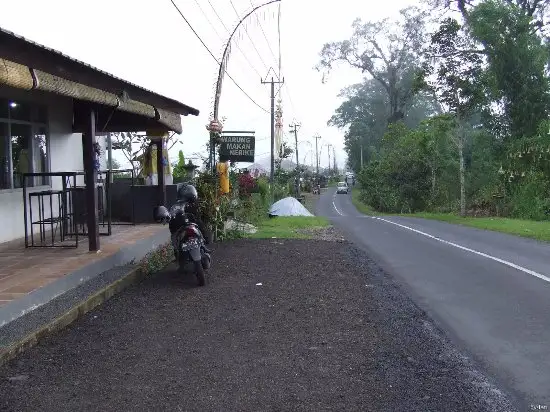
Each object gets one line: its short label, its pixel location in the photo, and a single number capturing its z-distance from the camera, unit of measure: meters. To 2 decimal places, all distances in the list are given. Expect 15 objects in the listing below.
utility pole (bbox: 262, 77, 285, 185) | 35.22
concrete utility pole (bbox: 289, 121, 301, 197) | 59.31
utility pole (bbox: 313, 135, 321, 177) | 109.04
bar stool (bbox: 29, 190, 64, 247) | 9.27
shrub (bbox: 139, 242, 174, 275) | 8.84
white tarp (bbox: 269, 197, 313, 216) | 29.81
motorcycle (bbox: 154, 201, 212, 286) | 7.93
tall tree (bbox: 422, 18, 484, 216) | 28.17
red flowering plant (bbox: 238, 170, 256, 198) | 17.17
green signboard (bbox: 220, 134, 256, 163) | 14.59
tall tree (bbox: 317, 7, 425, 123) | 61.47
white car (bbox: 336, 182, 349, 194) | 90.53
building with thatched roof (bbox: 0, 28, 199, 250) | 6.20
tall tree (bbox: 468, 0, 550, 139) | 32.06
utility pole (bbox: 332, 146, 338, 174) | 151.76
